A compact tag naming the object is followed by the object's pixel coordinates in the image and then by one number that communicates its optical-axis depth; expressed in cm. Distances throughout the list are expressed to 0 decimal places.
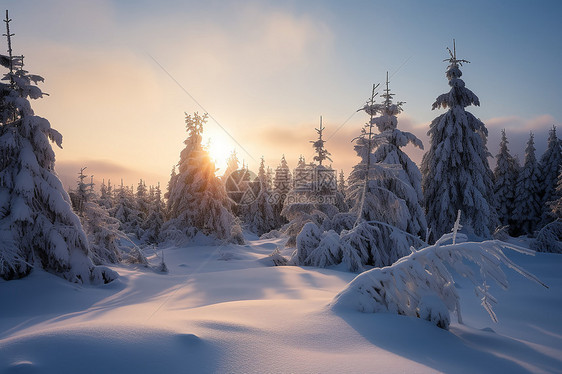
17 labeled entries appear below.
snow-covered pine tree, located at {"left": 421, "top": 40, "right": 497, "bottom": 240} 1766
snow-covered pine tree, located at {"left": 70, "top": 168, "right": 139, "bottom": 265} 1205
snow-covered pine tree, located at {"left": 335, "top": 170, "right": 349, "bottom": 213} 2086
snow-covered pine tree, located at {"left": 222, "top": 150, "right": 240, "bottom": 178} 5466
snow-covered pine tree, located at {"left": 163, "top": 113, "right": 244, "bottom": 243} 2248
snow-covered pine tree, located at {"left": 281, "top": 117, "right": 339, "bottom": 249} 1855
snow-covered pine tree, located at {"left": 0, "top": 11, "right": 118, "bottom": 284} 801
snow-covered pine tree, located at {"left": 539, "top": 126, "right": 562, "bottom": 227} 3050
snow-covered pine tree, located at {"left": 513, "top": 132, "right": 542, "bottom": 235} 3108
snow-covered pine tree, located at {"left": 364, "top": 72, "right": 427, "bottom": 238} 1422
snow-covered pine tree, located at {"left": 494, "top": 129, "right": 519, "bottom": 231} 3284
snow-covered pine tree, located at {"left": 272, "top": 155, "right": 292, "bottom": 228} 4428
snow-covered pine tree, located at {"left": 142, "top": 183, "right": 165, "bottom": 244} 3102
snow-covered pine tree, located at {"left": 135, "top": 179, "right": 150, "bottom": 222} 4556
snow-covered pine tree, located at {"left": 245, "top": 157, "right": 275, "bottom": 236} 4247
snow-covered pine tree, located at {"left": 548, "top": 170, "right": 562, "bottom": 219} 1839
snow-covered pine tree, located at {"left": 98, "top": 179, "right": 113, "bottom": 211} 4472
